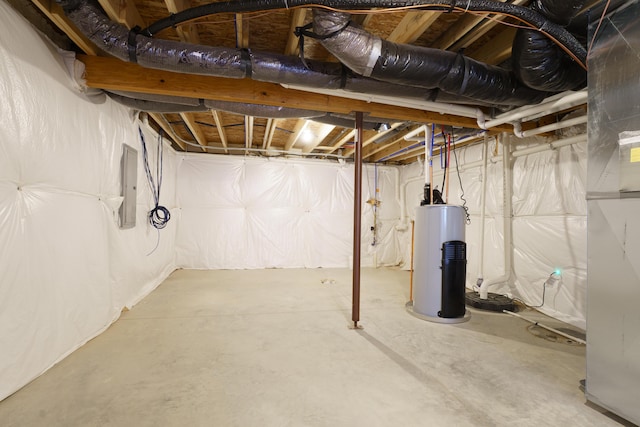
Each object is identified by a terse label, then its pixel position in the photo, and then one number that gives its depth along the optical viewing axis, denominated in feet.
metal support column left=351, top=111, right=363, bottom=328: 8.67
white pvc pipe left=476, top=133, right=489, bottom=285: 12.21
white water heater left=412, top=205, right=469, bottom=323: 9.20
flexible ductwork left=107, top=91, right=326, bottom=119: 8.41
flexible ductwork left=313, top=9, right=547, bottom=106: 5.21
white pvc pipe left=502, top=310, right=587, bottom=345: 7.83
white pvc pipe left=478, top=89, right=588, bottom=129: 6.87
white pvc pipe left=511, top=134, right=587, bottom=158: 9.26
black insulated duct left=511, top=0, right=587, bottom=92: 4.89
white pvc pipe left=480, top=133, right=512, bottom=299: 11.69
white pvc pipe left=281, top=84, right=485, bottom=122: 7.30
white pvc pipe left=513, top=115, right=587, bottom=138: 8.34
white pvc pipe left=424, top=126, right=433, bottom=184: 10.72
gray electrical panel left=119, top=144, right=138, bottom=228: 9.31
